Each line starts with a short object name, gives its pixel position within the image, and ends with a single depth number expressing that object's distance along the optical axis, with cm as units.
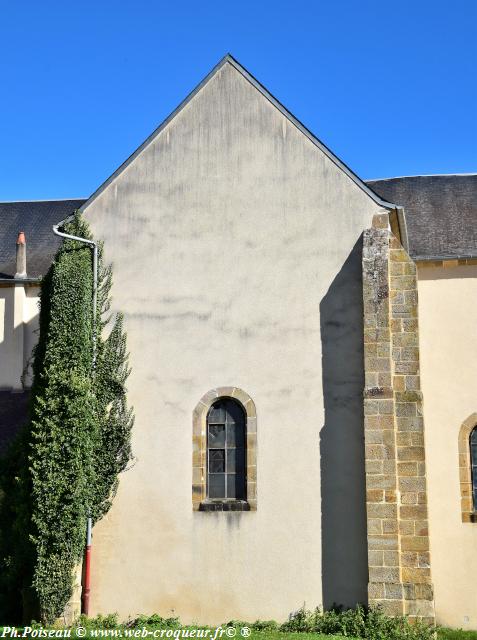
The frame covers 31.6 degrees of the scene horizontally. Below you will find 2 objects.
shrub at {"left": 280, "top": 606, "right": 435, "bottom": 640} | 1239
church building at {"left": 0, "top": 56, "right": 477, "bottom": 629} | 1338
